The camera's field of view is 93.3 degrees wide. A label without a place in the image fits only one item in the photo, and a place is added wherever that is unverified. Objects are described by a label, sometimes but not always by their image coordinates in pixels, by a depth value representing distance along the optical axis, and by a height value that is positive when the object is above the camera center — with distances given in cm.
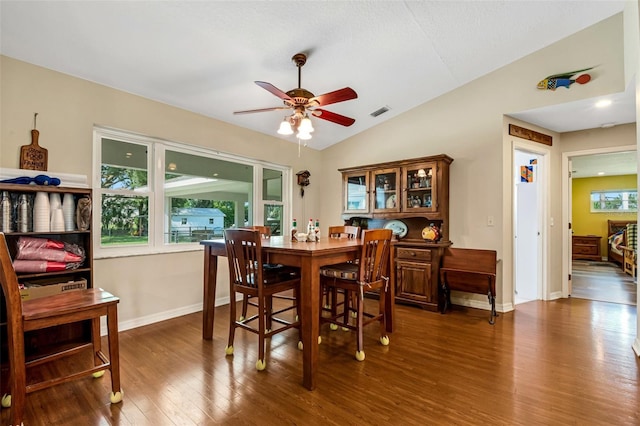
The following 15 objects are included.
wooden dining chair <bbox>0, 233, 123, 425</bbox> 158 -59
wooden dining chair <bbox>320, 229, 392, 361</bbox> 243 -51
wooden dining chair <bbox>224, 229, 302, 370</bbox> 227 -52
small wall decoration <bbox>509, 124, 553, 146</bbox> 384 +107
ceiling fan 240 +96
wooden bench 348 -69
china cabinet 382 +4
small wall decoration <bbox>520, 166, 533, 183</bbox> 439 +60
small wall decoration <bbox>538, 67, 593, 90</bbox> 325 +149
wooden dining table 205 -35
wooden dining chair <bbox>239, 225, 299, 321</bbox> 271 -50
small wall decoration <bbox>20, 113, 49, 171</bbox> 249 +50
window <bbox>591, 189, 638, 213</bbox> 778 +37
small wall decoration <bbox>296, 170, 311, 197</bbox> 507 +62
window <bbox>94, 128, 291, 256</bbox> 312 +26
